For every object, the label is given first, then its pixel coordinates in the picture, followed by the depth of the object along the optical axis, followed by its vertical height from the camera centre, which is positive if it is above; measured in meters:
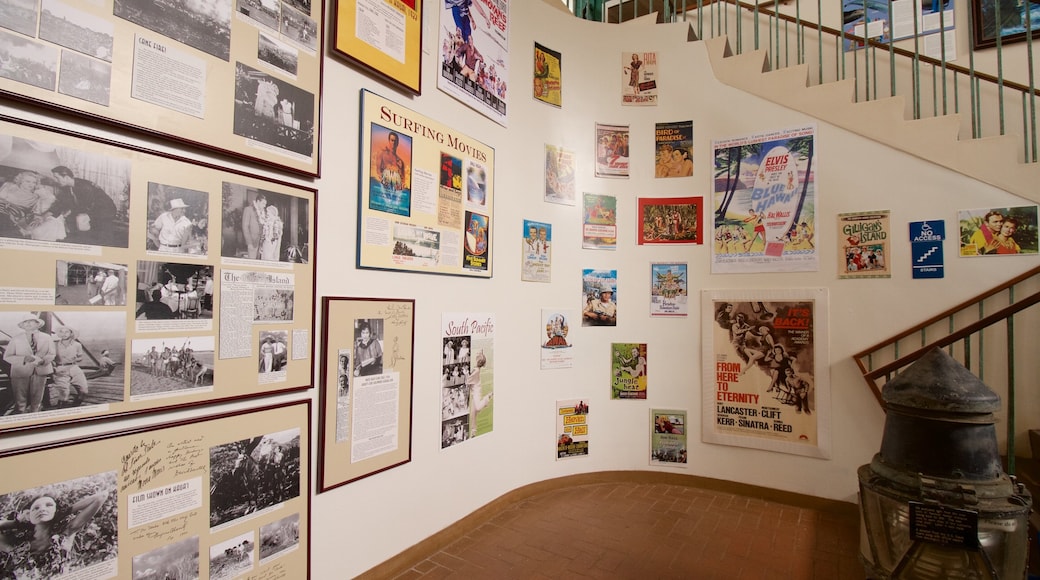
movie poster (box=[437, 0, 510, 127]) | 2.73 +1.50
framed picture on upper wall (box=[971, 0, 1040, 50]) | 3.59 +2.16
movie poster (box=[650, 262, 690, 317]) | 3.75 +0.11
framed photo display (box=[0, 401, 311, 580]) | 1.28 -0.63
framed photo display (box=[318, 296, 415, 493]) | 2.04 -0.40
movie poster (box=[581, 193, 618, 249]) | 3.77 +0.62
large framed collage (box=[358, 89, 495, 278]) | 2.25 +0.55
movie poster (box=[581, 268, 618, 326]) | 3.74 +0.04
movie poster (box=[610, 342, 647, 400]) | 3.77 -0.53
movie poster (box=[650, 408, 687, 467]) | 3.70 -1.03
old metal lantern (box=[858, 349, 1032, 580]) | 1.24 -0.50
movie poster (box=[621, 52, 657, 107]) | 3.85 +1.79
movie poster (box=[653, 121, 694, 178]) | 3.79 +1.22
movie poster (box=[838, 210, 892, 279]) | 3.18 +0.41
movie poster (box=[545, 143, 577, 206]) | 3.54 +0.94
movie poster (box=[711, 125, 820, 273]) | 3.41 +0.74
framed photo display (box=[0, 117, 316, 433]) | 1.25 +0.05
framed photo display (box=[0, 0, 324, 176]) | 1.27 +0.71
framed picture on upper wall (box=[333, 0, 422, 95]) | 2.10 +1.23
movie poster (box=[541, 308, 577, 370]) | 3.51 -0.28
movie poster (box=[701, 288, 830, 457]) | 3.33 -0.48
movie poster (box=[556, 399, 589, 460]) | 3.60 -0.95
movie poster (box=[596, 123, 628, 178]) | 3.84 +1.21
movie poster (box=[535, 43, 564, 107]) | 3.49 +1.66
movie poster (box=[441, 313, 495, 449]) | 2.72 -0.45
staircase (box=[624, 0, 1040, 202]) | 2.97 +1.54
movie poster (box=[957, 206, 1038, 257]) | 2.85 +0.46
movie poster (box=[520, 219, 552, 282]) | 3.35 +0.35
